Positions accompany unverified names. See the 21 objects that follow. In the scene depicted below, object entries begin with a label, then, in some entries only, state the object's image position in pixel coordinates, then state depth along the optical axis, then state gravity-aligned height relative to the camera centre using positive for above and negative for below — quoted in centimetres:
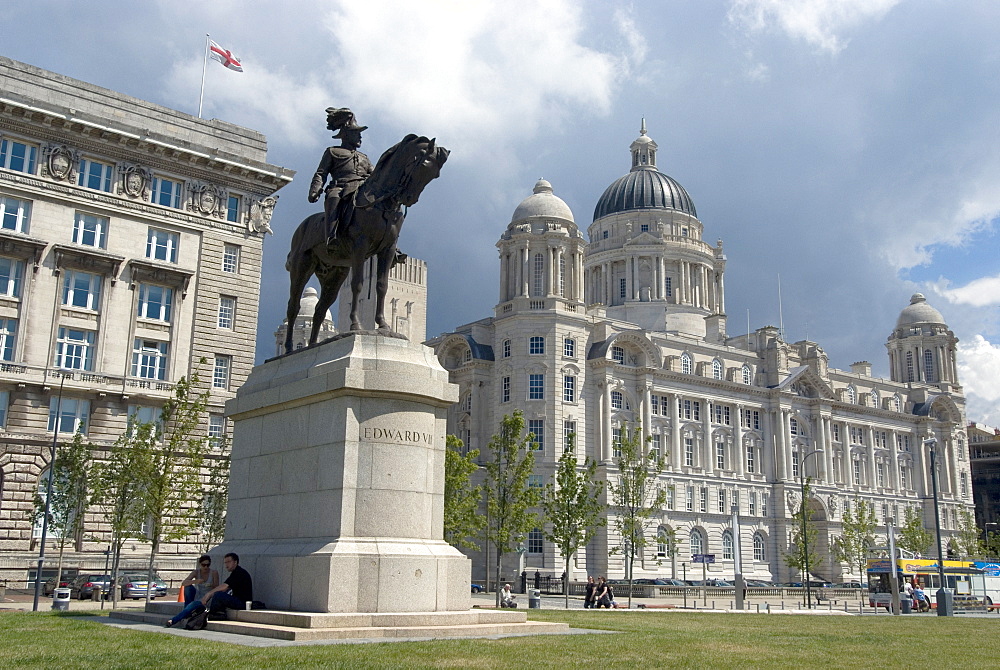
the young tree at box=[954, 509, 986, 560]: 10362 +401
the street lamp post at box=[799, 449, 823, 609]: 10157 +1075
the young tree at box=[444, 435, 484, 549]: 6022 +412
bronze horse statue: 1892 +673
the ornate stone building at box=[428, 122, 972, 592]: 8938 +1788
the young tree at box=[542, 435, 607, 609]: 6328 +383
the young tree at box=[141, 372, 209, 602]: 3959 +371
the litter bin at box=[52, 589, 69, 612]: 2964 -120
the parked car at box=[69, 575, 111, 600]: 4259 -102
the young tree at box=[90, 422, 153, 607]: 4075 +328
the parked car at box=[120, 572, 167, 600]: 4328 -107
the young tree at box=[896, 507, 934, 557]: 9681 +380
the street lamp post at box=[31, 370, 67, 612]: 3056 +282
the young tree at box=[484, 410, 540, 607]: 6320 +489
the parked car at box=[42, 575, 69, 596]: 4415 -111
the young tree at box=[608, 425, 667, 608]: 7306 +641
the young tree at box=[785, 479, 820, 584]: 8129 +259
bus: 6512 -4
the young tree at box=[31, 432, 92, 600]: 4403 +321
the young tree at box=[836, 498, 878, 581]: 8844 +323
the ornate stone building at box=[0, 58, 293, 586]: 4869 +1520
